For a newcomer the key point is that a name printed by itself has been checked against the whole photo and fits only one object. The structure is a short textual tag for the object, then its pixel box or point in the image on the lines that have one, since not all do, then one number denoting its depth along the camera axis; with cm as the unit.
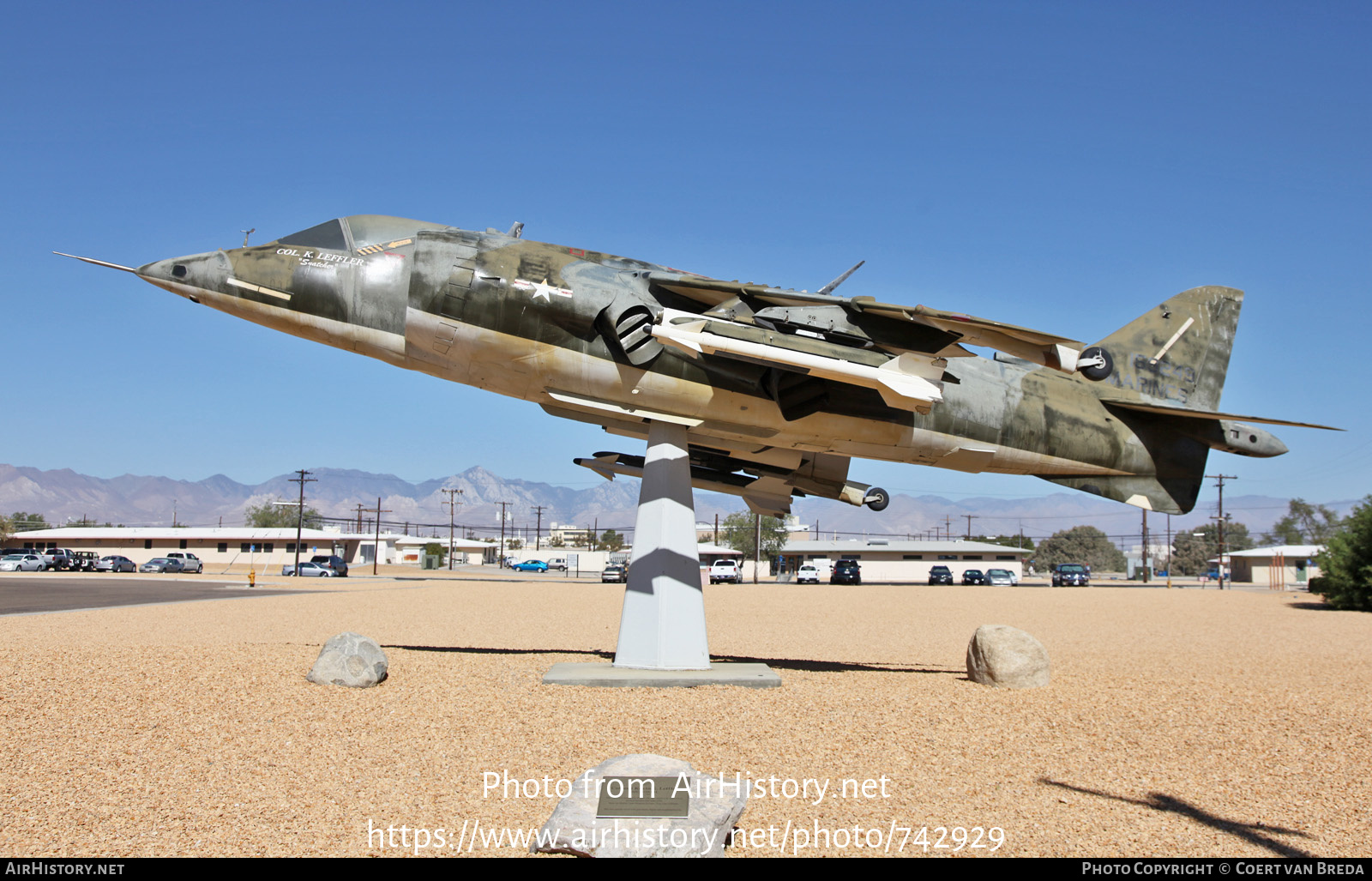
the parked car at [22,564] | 5797
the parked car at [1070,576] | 6262
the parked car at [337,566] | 6212
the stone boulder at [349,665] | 1030
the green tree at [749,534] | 10777
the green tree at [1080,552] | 15825
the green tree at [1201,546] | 13738
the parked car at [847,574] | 6097
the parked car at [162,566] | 6316
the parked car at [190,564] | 6419
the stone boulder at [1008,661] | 1210
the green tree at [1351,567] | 3269
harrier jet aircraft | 1138
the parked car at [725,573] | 5919
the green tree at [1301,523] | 14931
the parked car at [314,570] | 6122
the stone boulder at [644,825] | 537
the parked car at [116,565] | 6203
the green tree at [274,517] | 14250
